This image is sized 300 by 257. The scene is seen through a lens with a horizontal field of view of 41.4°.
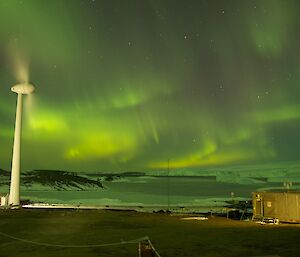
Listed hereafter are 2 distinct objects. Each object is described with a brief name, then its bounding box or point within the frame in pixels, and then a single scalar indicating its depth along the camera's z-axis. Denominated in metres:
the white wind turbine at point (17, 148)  51.59
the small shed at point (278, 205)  33.50
